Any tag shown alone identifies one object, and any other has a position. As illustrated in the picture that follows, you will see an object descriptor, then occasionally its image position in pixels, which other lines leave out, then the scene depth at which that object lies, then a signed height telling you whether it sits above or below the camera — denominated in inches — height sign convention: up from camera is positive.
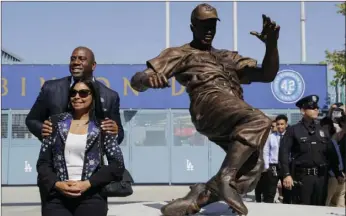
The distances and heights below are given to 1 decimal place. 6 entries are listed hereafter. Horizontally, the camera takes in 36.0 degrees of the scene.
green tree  773.3 +85.3
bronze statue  141.4 +6.3
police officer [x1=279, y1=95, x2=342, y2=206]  213.2 -15.7
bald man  130.9 +5.4
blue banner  586.6 +34.6
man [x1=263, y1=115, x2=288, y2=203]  313.4 -28.9
